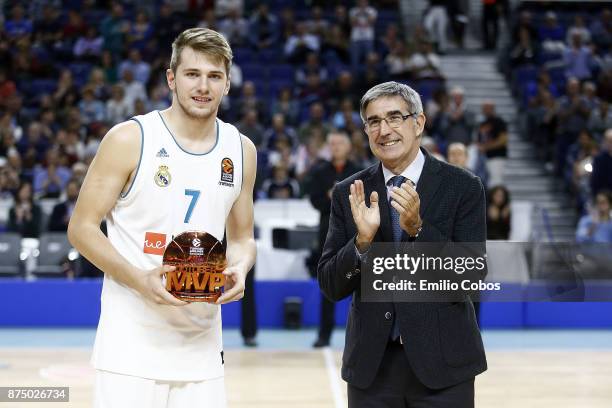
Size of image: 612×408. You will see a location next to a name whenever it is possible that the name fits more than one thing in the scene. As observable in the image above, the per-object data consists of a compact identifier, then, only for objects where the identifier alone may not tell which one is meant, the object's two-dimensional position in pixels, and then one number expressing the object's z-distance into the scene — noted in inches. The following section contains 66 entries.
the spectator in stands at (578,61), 598.9
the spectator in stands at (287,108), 531.7
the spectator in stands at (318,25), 601.0
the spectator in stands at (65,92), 536.4
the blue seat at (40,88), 566.3
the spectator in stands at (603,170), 448.1
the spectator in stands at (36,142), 502.0
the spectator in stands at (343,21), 610.9
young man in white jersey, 117.2
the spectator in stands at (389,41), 603.0
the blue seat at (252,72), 574.9
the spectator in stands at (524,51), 611.2
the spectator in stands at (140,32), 593.6
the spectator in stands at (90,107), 527.5
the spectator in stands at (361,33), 593.6
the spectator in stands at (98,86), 539.2
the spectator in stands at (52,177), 459.8
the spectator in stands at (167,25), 594.5
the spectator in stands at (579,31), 614.7
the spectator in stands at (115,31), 592.4
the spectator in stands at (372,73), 557.0
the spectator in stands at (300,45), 581.3
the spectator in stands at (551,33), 637.9
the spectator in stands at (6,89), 540.4
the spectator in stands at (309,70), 564.8
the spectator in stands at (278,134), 495.5
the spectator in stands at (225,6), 613.9
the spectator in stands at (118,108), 517.7
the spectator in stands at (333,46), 596.7
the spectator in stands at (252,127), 489.7
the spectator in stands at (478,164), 466.3
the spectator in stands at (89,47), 587.2
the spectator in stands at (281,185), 446.9
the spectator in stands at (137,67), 560.4
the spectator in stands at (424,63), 576.3
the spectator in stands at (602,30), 637.9
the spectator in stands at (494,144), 499.2
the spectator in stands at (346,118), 504.3
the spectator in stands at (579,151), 482.3
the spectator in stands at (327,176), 308.3
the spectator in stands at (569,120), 520.1
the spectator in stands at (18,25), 598.9
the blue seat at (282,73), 576.7
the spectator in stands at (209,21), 581.5
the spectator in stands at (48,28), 600.4
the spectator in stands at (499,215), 375.2
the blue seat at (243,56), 586.6
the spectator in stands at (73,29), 600.4
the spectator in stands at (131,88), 539.8
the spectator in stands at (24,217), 418.9
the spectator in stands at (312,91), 548.7
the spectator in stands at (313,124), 490.3
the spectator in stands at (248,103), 515.5
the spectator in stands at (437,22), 648.4
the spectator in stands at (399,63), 573.6
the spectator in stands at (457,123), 496.1
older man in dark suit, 118.9
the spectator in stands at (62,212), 412.2
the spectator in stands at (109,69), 561.6
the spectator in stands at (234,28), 593.9
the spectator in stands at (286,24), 603.2
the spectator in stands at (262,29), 601.0
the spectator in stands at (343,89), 550.9
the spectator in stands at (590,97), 538.7
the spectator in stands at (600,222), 396.2
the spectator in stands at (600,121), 530.0
